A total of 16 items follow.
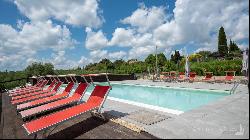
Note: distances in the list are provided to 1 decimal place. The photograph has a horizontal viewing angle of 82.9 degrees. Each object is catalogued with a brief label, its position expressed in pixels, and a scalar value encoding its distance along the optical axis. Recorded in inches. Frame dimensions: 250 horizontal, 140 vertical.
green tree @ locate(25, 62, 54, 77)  566.3
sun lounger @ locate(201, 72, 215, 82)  394.6
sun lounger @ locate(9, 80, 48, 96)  262.0
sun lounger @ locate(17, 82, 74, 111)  177.8
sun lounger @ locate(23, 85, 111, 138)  116.1
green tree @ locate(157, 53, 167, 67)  1575.0
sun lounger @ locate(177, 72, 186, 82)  444.1
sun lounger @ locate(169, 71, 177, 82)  458.5
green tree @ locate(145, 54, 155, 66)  1394.7
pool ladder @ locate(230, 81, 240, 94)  264.0
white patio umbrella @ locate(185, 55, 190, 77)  434.5
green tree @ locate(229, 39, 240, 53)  1290.9
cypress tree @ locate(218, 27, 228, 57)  1124.9
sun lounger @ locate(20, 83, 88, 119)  154.5
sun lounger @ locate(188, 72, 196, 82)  421.4
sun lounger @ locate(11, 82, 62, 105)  204.2
